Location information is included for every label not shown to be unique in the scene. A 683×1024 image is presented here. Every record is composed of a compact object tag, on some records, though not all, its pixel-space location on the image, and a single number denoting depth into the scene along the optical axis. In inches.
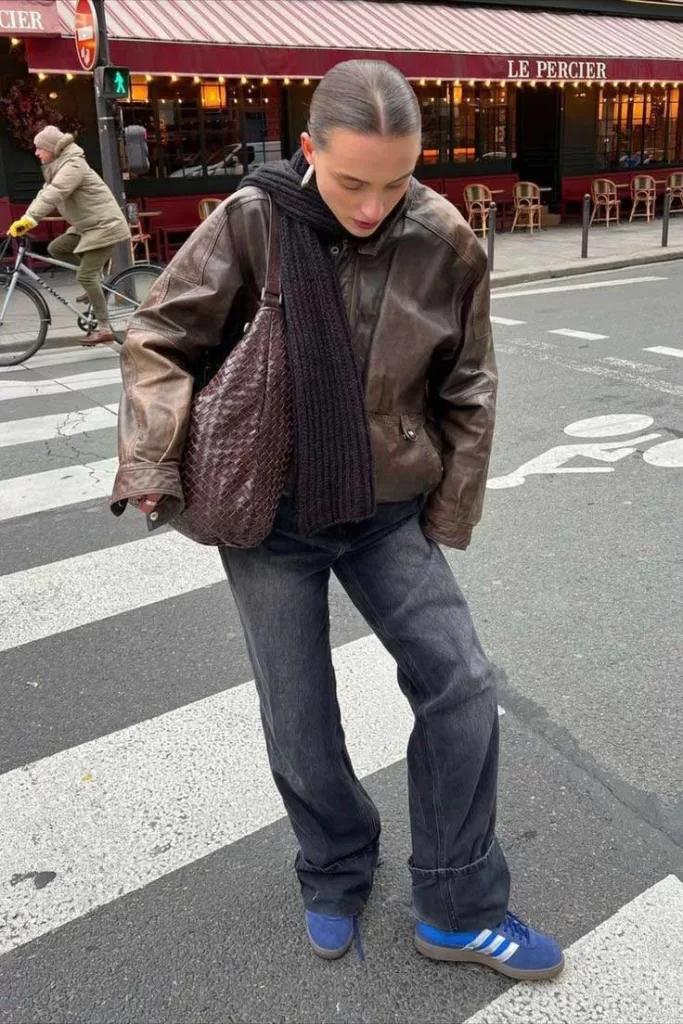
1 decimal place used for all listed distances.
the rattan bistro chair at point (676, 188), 873.1
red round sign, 430.3
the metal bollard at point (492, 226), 545.0
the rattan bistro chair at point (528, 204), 769.6
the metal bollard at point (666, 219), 629.6
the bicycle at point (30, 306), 358.6
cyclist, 356.5
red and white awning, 532.1
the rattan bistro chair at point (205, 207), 621.4
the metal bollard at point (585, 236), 604.9
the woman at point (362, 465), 75.9
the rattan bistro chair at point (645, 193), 837.8
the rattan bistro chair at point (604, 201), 812.6
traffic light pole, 433.7
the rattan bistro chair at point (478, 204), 750.5
